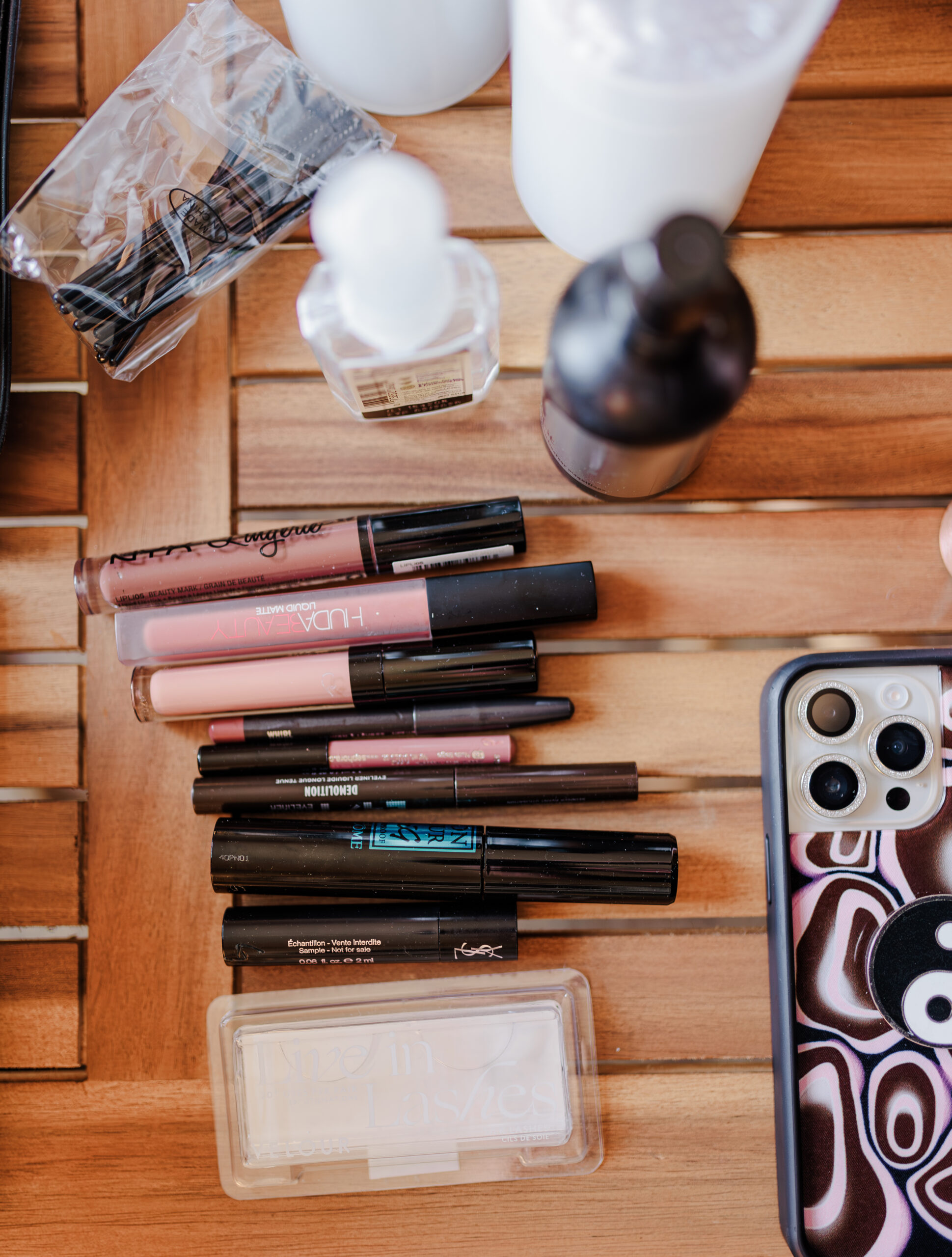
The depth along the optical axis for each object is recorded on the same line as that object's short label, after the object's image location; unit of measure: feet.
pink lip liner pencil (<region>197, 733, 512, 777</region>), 1.55
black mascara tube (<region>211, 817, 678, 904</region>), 1.50
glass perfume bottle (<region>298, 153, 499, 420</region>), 1.05
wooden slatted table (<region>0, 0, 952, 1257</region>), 1.59
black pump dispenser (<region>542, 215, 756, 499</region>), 0.94
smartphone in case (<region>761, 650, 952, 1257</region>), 1.55
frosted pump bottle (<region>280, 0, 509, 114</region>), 1.35
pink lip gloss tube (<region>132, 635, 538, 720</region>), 1.53
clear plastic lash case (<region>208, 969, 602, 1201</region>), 1.58
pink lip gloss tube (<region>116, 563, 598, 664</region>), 1.51
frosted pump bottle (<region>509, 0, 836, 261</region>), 1.07
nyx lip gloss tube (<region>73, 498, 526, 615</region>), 1.52
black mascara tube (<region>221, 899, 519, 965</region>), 1.53
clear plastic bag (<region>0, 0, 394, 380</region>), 1.54
